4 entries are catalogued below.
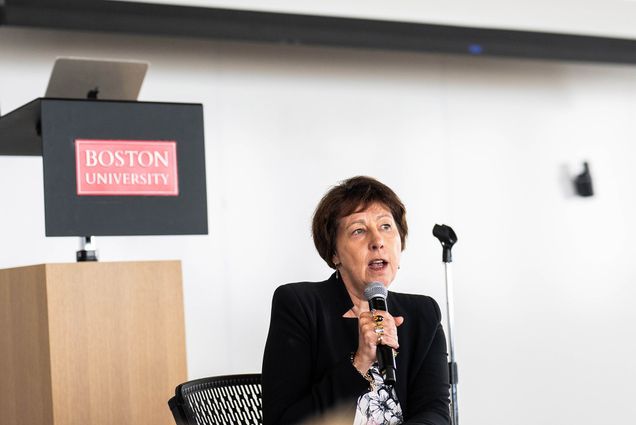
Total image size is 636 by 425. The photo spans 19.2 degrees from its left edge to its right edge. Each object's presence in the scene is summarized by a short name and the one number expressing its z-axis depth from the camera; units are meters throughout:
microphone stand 6.79
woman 4.25
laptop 5.77
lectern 5.07
